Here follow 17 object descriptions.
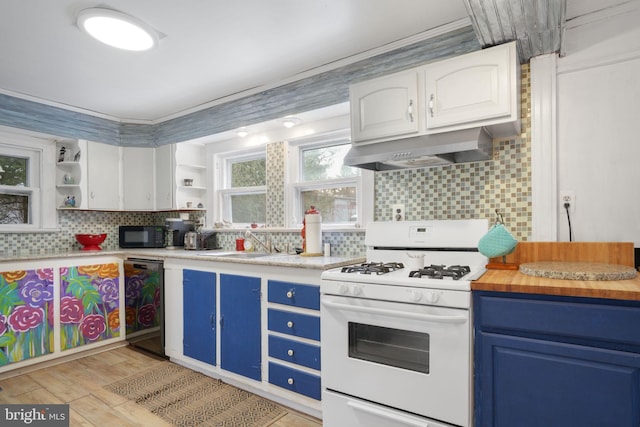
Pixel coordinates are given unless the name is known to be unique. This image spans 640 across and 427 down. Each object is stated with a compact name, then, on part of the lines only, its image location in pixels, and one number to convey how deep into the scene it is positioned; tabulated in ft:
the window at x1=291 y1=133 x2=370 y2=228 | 9.44
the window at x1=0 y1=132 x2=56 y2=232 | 10.76
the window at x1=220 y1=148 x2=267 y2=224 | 11.56
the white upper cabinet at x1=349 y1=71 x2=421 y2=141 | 6.71
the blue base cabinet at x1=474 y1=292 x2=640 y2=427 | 4.28
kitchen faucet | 10.47
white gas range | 5.11
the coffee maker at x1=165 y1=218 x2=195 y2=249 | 12.32
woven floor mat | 7.06
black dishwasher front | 10.26
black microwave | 12.47
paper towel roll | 8.89
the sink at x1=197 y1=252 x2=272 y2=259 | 9.67
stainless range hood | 6.05
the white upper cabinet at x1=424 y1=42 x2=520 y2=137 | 5.81
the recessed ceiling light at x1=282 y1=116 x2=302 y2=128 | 9.63
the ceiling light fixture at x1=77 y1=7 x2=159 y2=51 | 6.51
